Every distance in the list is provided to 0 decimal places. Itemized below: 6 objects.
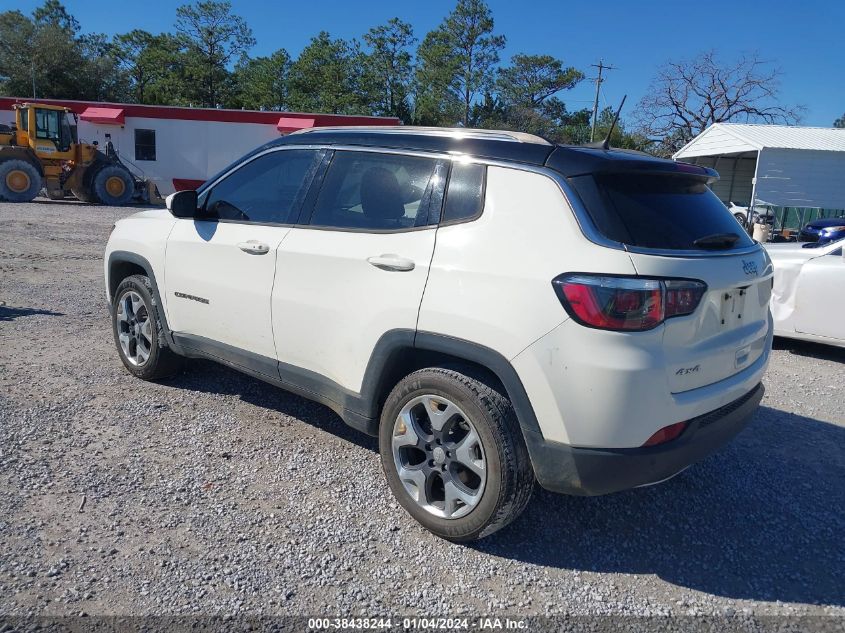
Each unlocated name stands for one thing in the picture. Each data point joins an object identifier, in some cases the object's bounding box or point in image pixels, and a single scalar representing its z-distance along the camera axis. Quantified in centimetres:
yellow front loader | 2145
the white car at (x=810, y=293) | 642
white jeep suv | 270
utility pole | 4446
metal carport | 2259
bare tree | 4219
